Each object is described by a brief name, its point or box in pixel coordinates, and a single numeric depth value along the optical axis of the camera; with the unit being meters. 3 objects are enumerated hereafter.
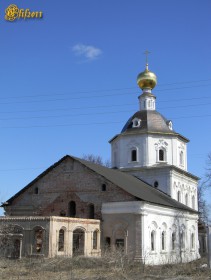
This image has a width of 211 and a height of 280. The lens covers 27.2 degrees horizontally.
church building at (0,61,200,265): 28.56
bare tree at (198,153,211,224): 53.09
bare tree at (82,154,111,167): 58.25
